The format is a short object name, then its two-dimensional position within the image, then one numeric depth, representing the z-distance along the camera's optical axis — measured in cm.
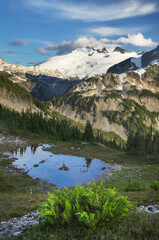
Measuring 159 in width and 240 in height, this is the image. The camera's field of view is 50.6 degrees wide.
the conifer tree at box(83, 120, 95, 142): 7794
